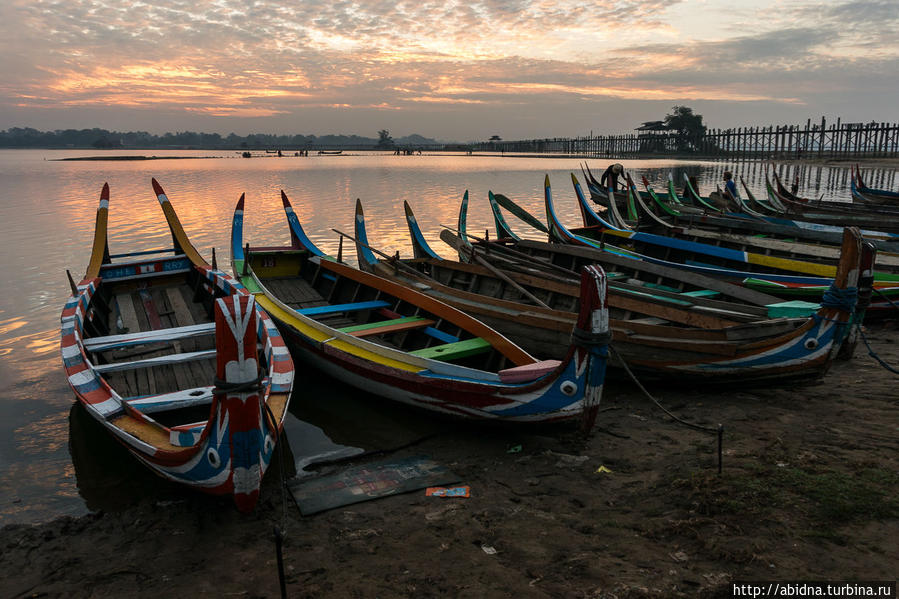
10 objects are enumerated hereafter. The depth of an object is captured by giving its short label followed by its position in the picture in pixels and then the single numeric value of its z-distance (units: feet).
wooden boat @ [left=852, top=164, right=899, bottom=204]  71.10
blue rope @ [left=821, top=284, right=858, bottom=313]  19.38
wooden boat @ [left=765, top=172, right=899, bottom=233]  48.97
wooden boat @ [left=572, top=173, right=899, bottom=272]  34.63
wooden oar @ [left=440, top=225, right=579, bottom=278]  32.11
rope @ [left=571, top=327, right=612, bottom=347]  15.79
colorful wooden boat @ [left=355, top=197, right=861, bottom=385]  20.16
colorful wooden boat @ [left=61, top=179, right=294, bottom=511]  13.10
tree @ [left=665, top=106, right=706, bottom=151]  331.98
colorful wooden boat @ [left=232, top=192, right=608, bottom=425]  16.47
